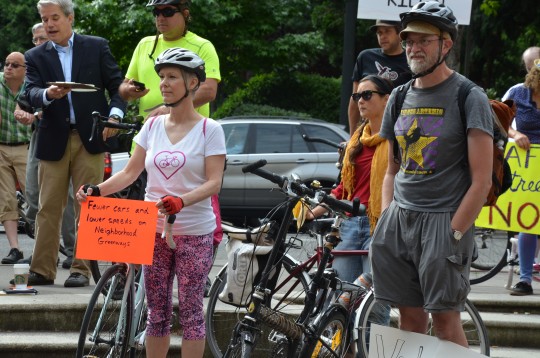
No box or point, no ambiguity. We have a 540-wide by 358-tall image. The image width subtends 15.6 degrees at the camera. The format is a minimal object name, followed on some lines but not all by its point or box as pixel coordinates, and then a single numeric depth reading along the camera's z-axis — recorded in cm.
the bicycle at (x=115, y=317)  1101
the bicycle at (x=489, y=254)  1688
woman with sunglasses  1179
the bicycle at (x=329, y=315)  1140
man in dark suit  1444
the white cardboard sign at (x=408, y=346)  921
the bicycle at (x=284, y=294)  1082
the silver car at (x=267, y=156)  2718
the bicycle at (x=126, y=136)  1288
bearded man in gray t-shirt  901
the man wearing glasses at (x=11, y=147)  1774
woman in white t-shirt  1037
